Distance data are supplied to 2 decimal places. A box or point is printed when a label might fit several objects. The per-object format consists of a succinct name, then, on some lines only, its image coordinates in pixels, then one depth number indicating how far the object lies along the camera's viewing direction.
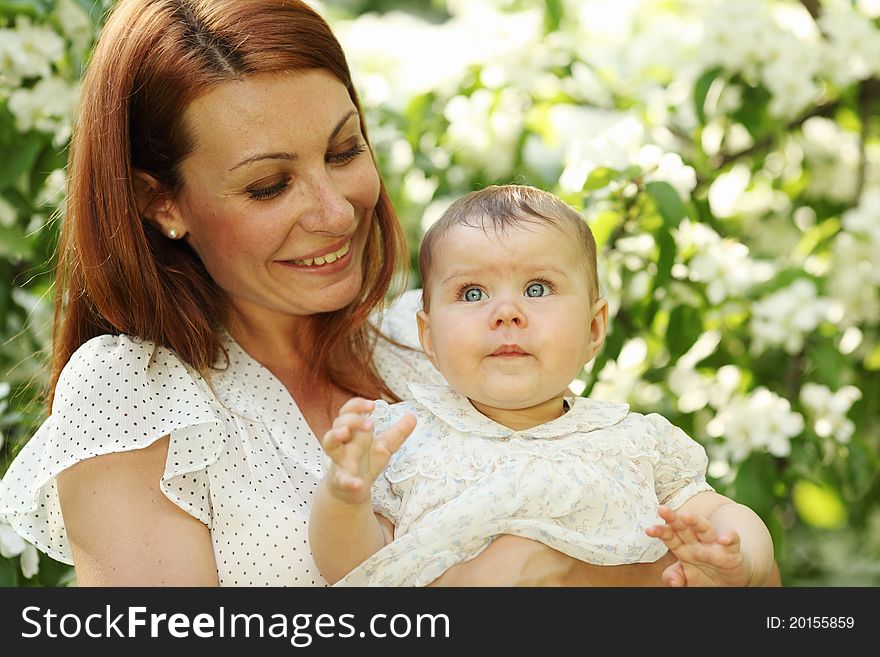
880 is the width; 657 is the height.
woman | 1.75
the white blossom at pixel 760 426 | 2.52
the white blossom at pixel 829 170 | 3.12
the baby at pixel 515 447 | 1.66
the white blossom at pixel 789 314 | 2.58
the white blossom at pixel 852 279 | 2.89
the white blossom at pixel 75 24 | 2.60
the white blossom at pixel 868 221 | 2.84
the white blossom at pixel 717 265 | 2.58
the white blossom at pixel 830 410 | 2.59
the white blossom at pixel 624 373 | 2.71
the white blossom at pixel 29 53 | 2.50
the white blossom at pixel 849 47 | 2.86
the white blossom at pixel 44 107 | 2.53
